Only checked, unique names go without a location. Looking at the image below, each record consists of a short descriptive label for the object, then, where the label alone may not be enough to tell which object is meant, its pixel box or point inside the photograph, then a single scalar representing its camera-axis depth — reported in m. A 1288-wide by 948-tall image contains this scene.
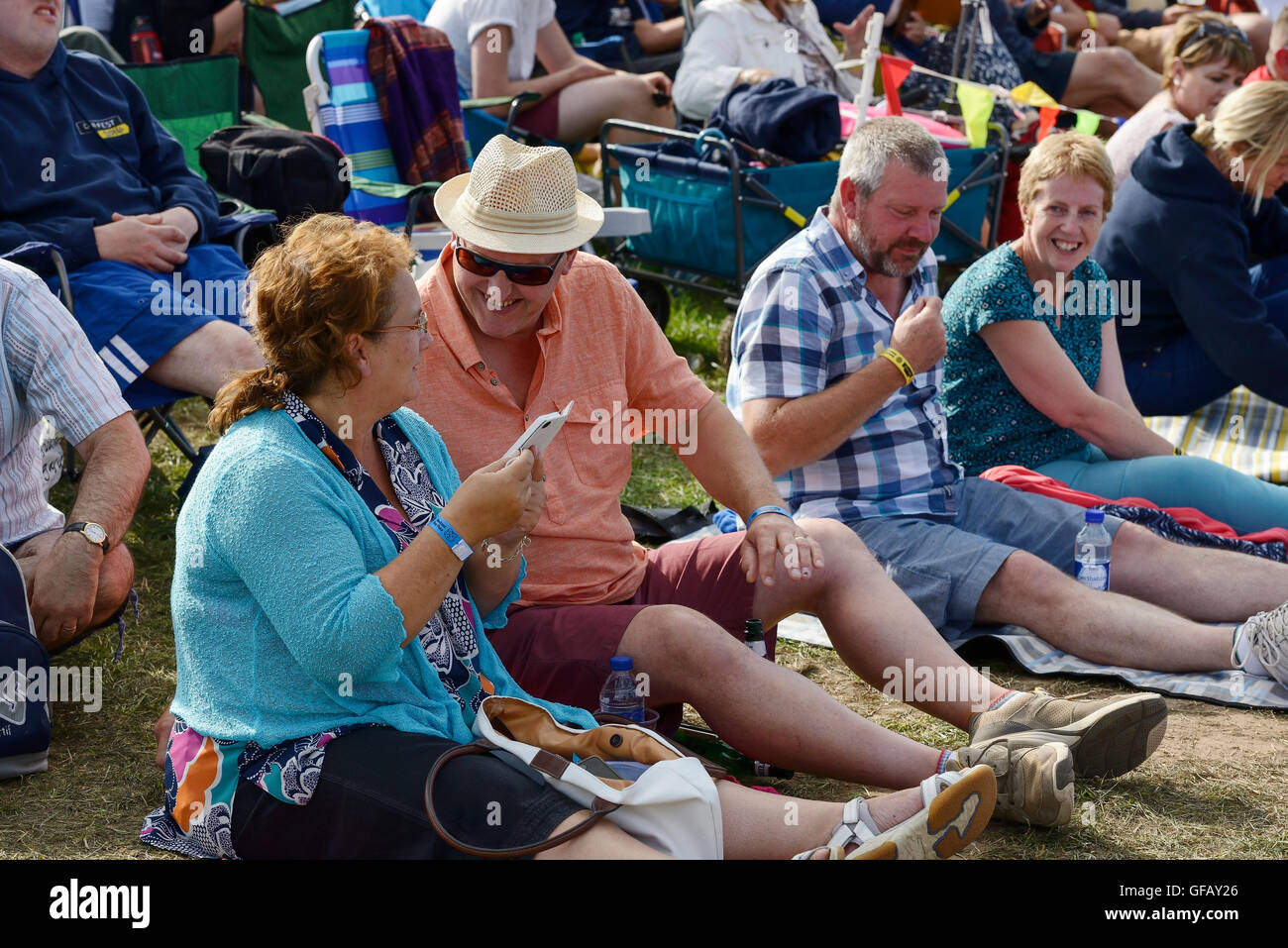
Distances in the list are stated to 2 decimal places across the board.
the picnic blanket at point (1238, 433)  5.07
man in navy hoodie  4.29
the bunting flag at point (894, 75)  7.17
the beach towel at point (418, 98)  6.33
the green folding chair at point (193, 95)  6.11
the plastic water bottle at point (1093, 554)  4.07
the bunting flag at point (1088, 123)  7.42
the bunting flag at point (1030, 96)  7.58
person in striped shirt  3.37
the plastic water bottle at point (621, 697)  2.93
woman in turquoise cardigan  2.34
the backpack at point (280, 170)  5.29
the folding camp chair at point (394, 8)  7.58
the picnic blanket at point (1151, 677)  3.68
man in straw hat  2.89
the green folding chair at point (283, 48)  6.71
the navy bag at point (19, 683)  2.97
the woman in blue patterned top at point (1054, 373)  4.30
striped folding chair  6.23
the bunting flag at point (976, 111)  7.11
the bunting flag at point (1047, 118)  7.41
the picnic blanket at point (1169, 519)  4.19
